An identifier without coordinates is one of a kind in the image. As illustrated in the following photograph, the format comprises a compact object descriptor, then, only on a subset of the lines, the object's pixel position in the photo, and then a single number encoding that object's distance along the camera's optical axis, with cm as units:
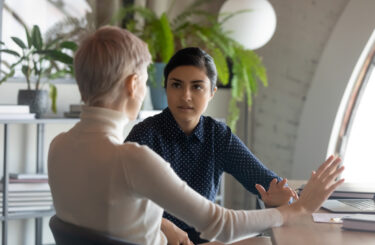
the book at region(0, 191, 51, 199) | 330
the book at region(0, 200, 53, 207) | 330
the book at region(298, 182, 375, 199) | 207
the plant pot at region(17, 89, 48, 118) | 338
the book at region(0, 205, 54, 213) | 330
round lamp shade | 378
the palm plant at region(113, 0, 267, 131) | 377
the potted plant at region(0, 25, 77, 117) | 338
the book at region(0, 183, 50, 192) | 330
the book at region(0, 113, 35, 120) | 319
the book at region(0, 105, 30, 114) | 320
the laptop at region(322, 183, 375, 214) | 186
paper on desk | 170
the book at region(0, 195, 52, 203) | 330
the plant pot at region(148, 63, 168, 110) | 375
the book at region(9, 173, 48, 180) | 335
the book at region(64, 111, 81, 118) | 355
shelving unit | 324
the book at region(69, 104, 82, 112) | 358
